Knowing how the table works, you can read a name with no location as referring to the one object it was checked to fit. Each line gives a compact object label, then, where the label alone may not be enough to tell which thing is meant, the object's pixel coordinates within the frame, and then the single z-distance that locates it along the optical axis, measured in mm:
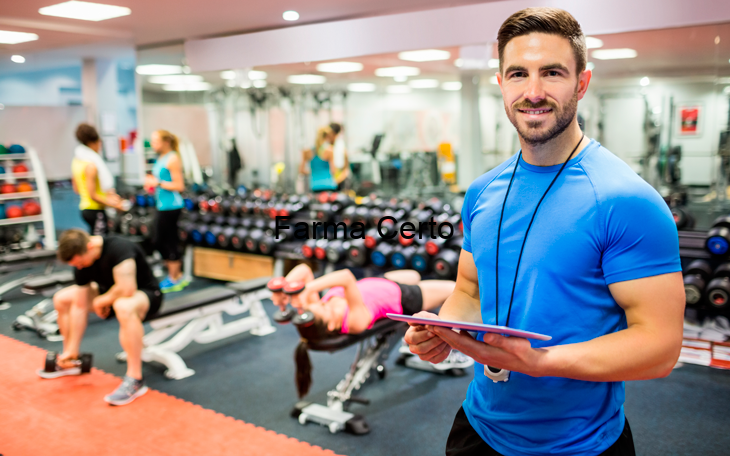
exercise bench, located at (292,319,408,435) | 2537
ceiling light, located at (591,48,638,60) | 4365
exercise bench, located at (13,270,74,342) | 3867
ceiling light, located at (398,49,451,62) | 4914
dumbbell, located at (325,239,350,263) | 4195
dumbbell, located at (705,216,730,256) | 3221
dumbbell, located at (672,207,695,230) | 3633
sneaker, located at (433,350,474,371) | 3080
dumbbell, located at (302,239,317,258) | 4352
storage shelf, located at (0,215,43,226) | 5977
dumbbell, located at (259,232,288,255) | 4746
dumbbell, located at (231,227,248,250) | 4918
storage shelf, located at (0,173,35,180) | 6006
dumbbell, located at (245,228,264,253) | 4801
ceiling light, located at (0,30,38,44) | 5223
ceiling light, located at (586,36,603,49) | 3954
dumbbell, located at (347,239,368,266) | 4078
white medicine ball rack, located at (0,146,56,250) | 6105
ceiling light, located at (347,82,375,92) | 6156
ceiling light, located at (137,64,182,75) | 6289
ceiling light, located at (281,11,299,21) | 4529
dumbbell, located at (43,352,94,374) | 3117
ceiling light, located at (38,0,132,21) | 4223
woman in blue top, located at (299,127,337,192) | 5203
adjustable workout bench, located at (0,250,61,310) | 4484
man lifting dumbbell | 2855
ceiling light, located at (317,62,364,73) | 5302
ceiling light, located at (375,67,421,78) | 5794
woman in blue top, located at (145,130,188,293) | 4699
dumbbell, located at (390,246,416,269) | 3861
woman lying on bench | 2553
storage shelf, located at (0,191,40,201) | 5969
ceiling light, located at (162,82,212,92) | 6516
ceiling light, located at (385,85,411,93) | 6464
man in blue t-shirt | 772
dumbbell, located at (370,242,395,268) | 3962
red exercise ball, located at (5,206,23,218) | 5965
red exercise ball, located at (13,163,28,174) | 6152
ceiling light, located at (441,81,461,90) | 5849
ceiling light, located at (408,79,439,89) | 6410
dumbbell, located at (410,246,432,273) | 3787
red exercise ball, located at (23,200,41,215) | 6121
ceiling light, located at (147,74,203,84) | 6297
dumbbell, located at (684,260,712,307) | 3161
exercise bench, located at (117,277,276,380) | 3252
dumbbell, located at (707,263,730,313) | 3082
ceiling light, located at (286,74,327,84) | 5645
